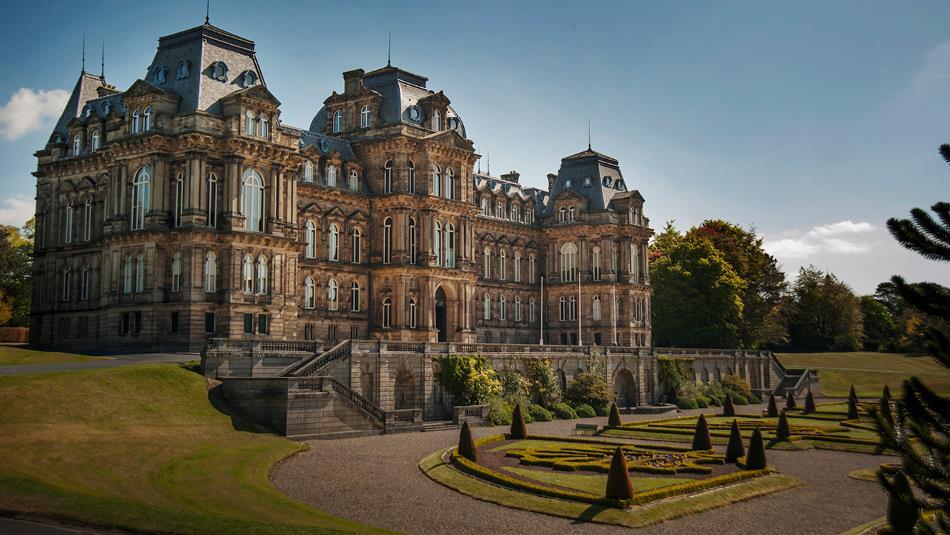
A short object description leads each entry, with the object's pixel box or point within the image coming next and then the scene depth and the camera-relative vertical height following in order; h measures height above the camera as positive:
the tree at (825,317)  120.19 +2.93
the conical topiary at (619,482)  31.03 -4.91
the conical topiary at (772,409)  66.81 -5.19
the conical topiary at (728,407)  69.06 -5.24
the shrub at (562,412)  64.55 -5.18
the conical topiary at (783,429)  51.09 -5.09
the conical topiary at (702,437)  45.97 -5.01
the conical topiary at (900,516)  28.19 -5.55
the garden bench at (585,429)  53.97 -5.39
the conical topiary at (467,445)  38.75 -4.51
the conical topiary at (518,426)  48.78 -4.67
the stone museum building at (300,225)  58.19 +9.12
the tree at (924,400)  13.70 -0.94
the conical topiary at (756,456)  39.31 -5.13
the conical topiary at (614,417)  57.09 -4.95
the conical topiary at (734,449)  41.44 -5.04
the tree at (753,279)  108.25 +7.43
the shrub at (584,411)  66.69 -5.27
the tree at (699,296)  96.56 +4.65
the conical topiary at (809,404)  71.06 -5.12
